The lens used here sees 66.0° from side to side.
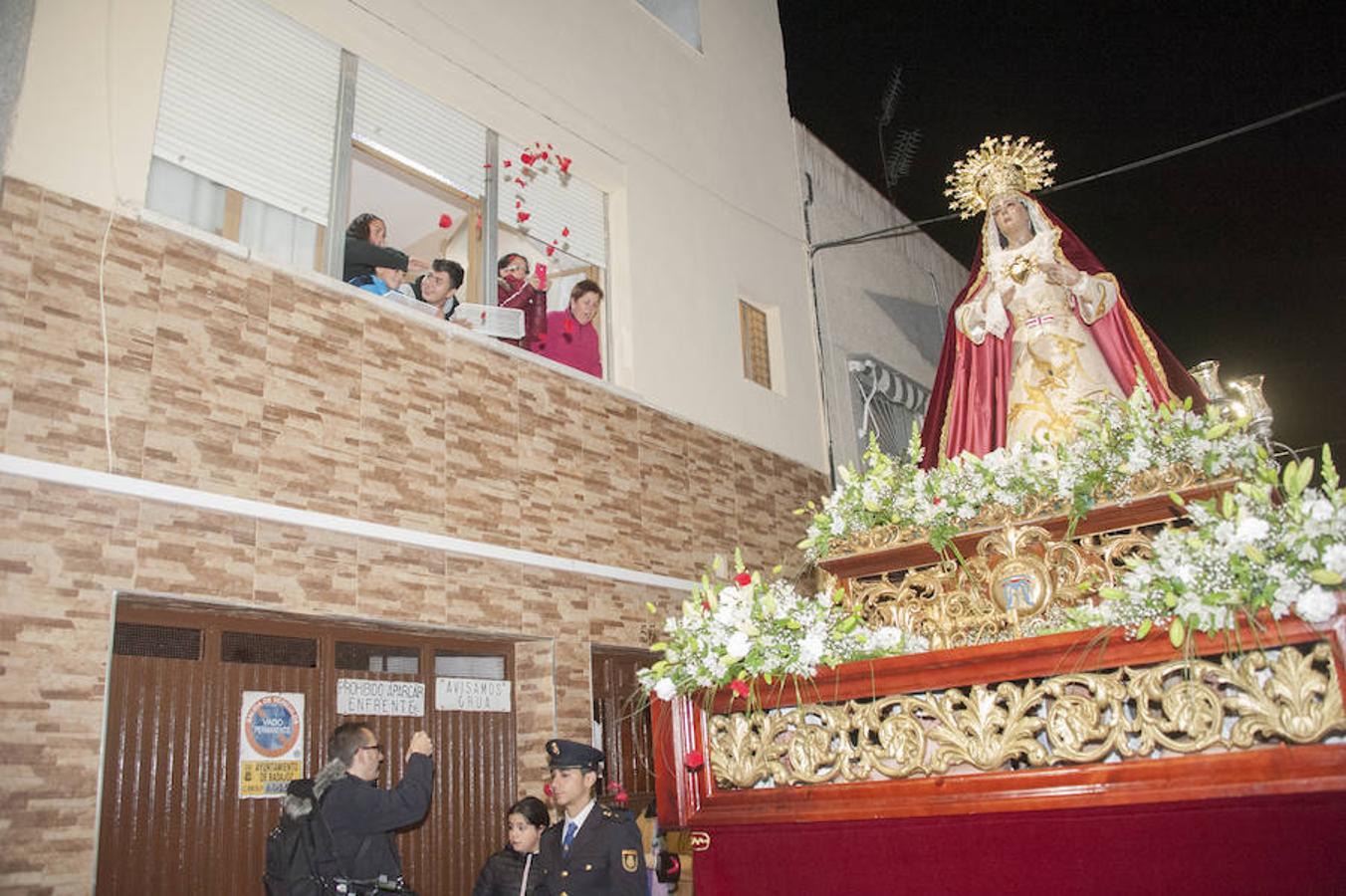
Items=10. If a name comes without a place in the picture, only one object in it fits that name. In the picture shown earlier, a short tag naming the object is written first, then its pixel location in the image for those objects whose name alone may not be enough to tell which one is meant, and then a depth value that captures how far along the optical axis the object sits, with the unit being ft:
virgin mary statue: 16.05
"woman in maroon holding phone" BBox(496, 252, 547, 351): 25.20
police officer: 13.67
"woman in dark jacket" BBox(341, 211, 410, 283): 21.83
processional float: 6.81
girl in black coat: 15.65
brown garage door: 15.79
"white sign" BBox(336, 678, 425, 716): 19.26
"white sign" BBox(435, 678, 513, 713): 21.06
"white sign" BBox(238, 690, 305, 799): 17.33
